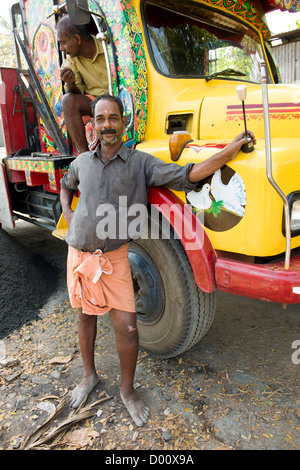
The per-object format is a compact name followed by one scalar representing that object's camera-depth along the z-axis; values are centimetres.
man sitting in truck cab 277
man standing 205
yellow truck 183
